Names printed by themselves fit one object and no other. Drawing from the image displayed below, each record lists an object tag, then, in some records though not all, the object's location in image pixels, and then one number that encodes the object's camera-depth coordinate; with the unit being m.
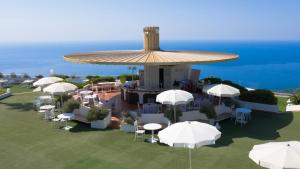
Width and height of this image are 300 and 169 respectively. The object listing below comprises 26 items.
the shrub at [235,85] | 19.44
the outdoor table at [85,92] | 18.22
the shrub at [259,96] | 17.56
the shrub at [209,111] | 14.80
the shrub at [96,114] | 14.39
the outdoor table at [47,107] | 15.84
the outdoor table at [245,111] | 15.11
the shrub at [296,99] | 19.29
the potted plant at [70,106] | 15.42
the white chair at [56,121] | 14.80
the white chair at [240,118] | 15.09
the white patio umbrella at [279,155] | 6.18
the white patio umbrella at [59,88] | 15.94
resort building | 16.49
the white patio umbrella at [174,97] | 13.26
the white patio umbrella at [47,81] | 18.81
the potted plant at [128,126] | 13.76
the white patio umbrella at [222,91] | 14.46
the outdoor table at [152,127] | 12.58
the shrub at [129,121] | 13.79
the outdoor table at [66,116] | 14.39
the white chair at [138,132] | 12.89
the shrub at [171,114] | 14.30
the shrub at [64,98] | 17.37
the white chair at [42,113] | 16.20
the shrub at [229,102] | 16.26
